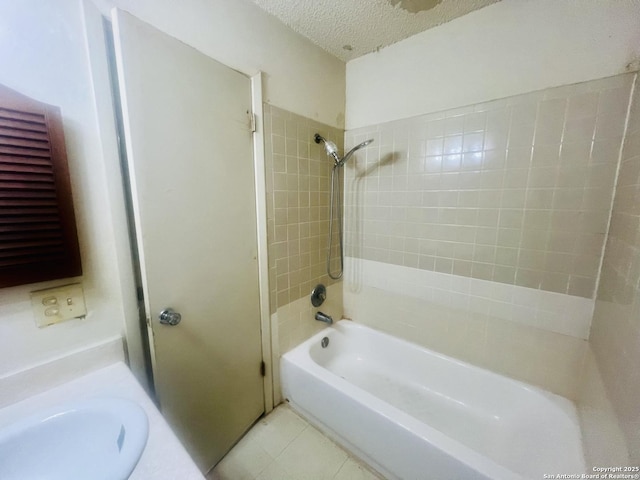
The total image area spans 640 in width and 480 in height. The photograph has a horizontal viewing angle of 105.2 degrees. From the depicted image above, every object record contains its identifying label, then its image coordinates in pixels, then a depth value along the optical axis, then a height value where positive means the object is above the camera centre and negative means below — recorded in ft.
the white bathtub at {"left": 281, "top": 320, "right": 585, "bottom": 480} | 3.18 -3.42
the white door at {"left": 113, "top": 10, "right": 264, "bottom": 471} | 2.82 -0.26
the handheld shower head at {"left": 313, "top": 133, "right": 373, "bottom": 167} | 4.82 +1.12
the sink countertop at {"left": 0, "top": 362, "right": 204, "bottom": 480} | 1.75 -1.91
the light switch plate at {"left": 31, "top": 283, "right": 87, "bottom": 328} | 2.45 -1.04
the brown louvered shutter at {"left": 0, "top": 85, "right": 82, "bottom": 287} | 2.14 +0.07
